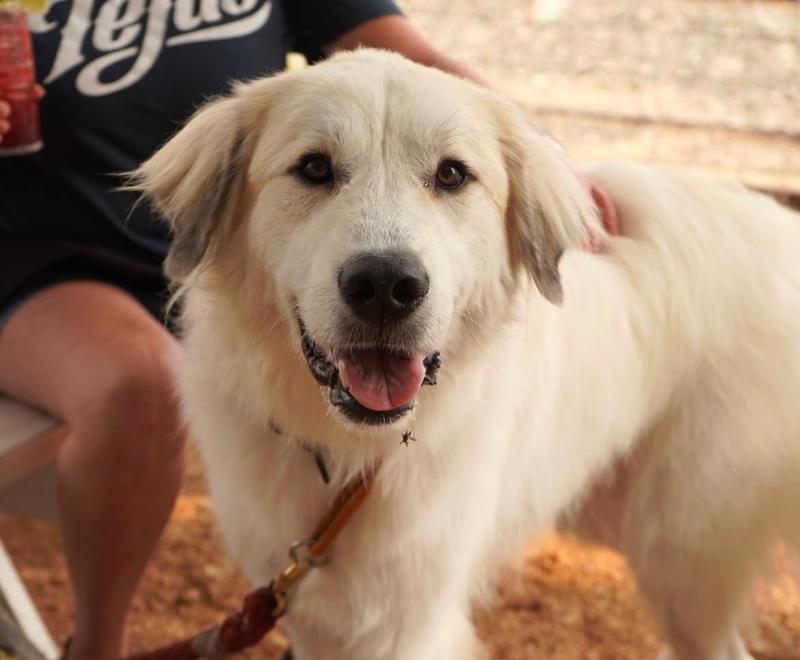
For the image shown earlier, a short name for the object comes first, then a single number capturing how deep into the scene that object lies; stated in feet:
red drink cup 5.70
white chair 6.33
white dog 4.62
